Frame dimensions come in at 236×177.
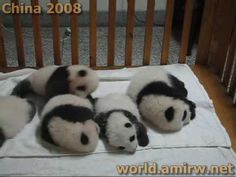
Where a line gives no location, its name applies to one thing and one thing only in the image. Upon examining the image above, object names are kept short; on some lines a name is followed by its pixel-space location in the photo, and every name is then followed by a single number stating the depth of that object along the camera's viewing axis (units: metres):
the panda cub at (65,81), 1.22
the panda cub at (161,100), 1.16
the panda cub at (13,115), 1.13
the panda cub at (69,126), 1.05
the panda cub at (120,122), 1.07
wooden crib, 1.47
